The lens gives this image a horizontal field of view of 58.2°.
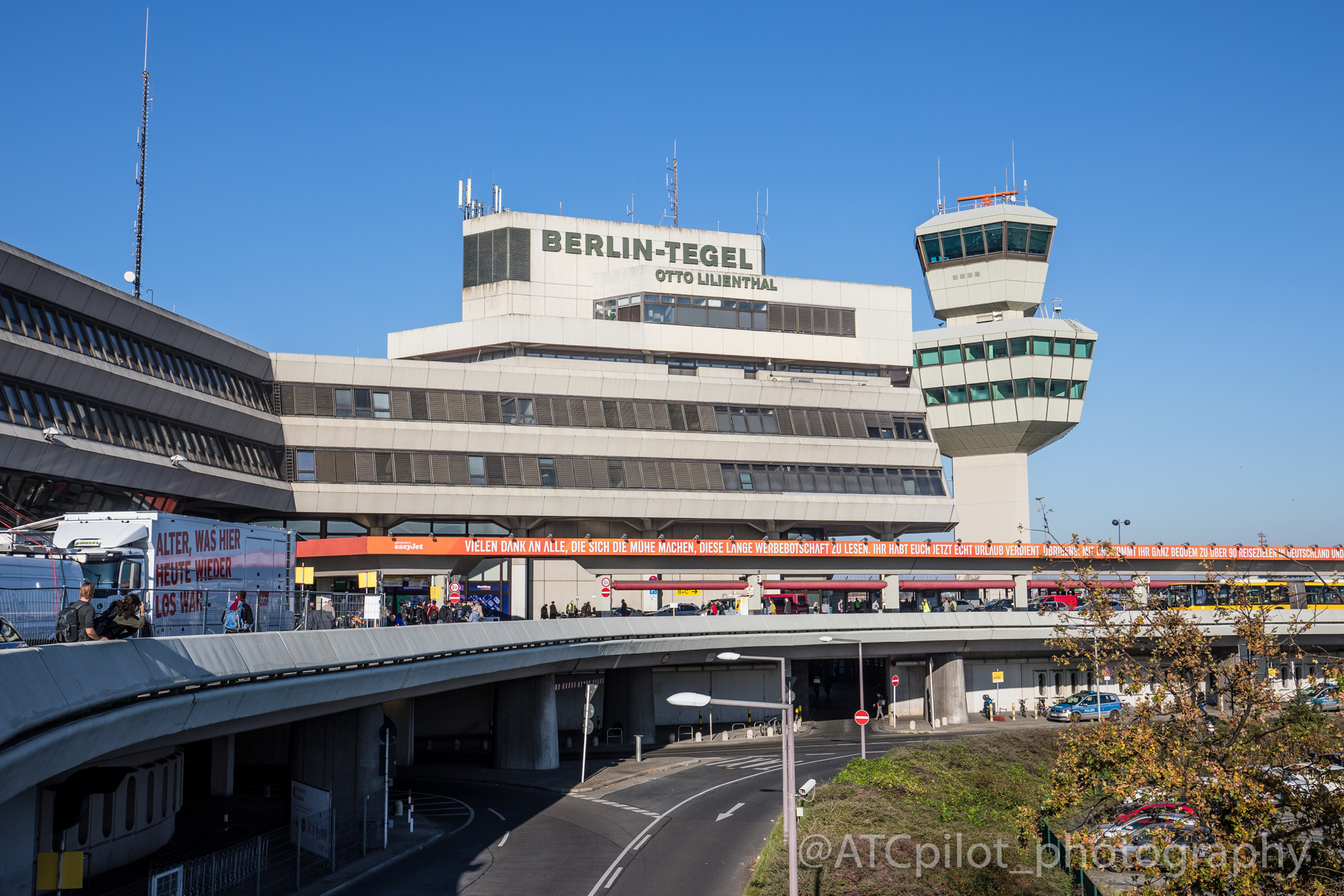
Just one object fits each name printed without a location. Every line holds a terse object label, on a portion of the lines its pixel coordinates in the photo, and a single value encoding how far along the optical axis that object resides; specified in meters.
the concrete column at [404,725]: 53.66
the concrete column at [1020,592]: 75.38
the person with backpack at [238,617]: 26.50
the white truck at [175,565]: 25.41
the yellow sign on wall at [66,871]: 20.41
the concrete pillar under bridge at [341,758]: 35.50
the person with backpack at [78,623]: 19.69
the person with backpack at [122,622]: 20.73
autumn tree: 18.97
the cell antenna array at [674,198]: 83.06
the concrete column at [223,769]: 46.69
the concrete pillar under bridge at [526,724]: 51.38
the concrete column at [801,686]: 72.62
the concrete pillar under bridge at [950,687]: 70.25
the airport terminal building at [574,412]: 60.66
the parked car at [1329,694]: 19.58
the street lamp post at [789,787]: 24.88
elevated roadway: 17.56
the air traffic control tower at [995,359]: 84.25
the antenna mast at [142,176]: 56.78
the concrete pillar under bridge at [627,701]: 62.69
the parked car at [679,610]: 60.72
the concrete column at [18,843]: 19.45
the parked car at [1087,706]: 68.75
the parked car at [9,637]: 18.66
